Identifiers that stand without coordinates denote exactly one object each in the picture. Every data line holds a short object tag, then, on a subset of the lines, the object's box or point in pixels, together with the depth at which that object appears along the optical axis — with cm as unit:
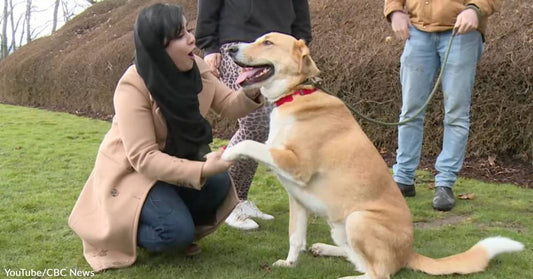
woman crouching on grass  300
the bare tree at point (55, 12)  3970
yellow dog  301
